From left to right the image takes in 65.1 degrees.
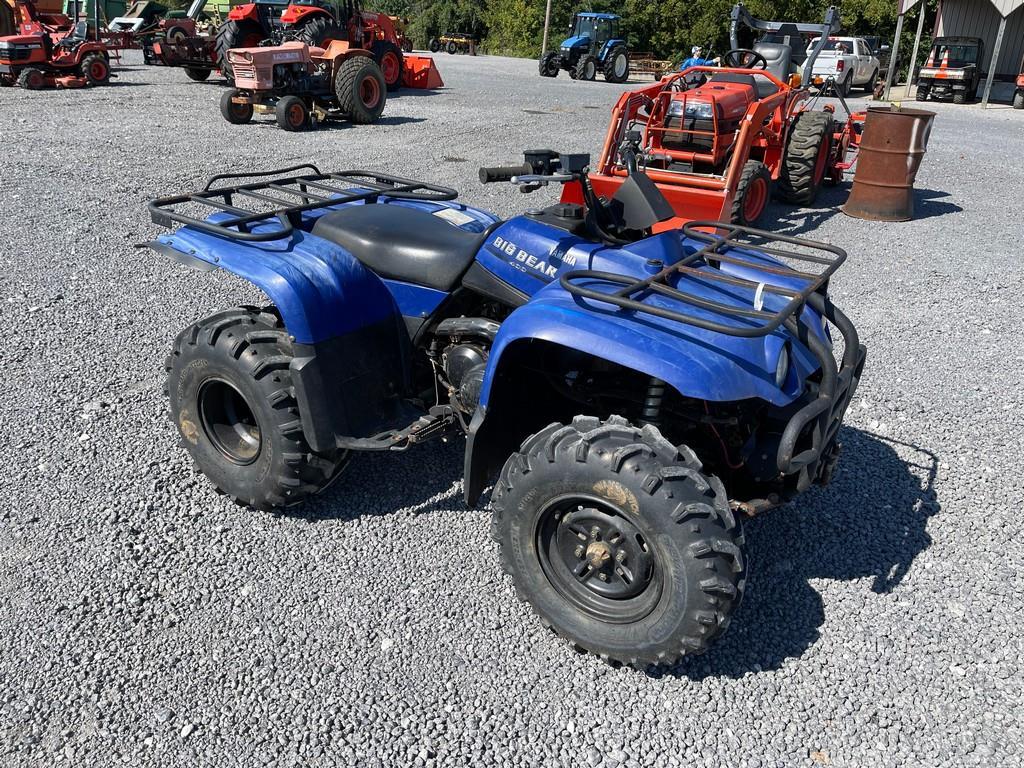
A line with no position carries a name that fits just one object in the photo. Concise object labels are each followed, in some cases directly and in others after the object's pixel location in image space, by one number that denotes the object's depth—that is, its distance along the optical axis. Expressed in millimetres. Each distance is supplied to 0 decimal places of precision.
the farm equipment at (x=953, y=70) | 22953
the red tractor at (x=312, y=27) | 14766
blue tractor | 25875
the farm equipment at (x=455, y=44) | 41219
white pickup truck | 22608
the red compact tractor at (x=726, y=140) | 7445
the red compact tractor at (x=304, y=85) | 12703
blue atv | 2398
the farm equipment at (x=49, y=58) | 16047
